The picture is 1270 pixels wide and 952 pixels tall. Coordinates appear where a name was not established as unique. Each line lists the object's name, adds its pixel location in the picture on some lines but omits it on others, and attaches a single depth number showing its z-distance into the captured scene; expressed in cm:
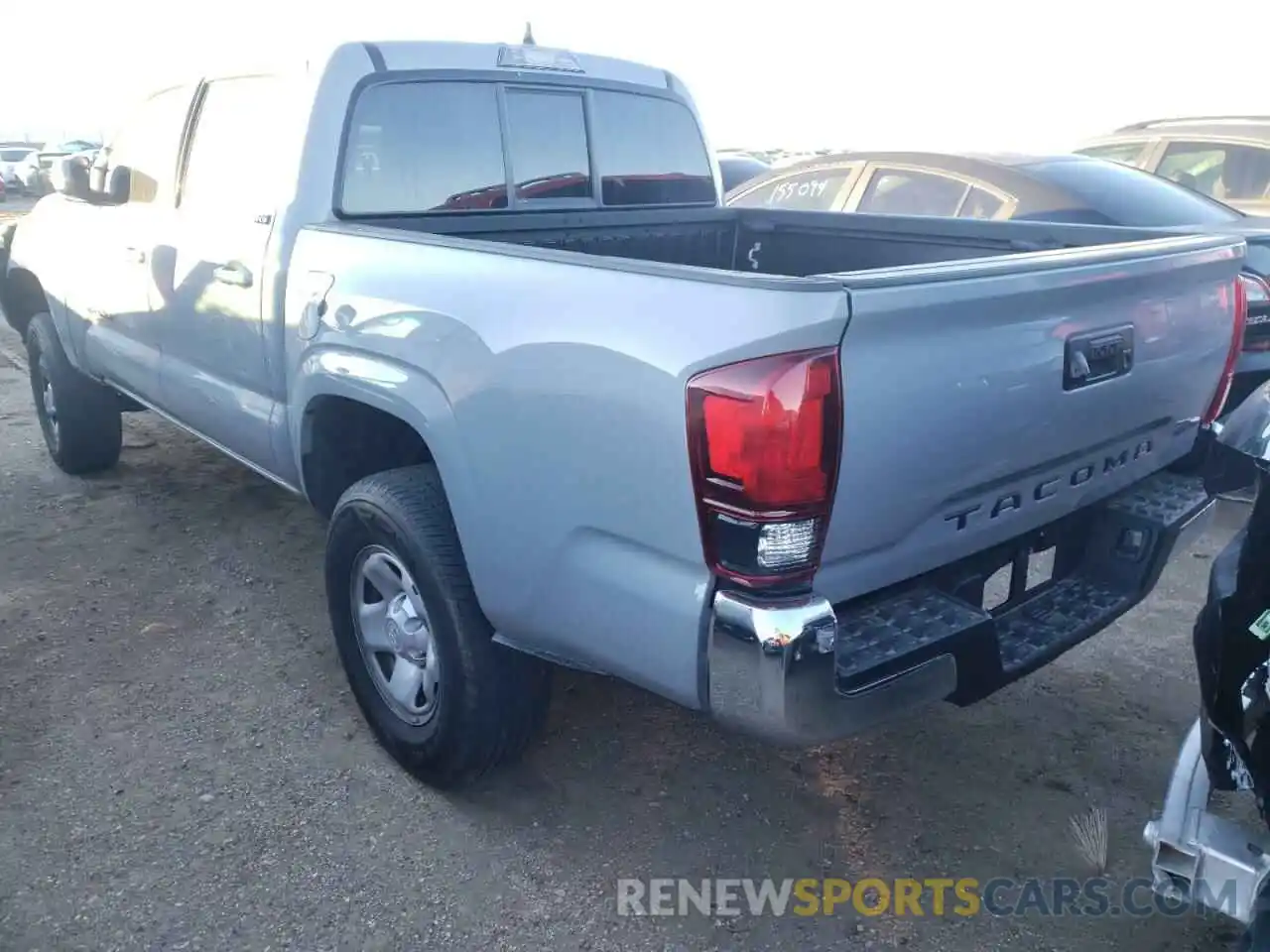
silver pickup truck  197
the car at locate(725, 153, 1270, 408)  560
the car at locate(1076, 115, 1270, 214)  768
